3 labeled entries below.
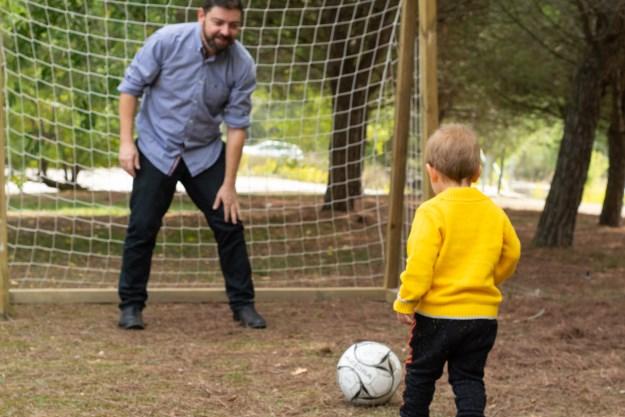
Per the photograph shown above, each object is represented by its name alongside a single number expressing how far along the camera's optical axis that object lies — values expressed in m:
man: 11.77
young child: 7.10
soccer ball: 8.49
